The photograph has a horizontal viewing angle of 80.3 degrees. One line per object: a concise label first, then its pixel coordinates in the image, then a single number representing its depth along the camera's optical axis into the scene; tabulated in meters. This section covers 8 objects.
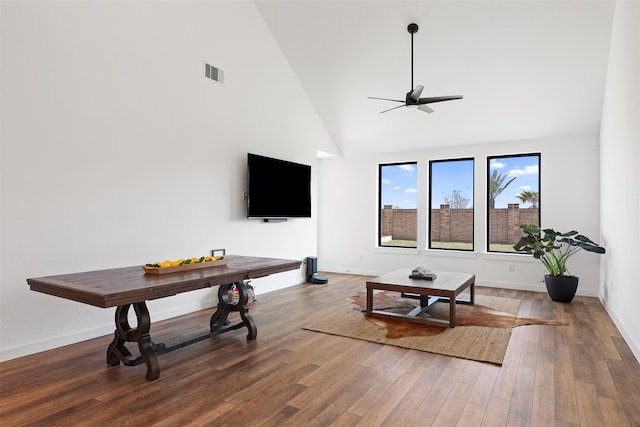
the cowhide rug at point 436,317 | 3.83
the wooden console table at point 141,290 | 2.39
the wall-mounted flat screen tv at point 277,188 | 5.23
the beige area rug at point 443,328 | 3.30
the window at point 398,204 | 7.14
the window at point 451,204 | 6.64
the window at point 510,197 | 6.15
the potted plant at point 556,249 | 5.04
